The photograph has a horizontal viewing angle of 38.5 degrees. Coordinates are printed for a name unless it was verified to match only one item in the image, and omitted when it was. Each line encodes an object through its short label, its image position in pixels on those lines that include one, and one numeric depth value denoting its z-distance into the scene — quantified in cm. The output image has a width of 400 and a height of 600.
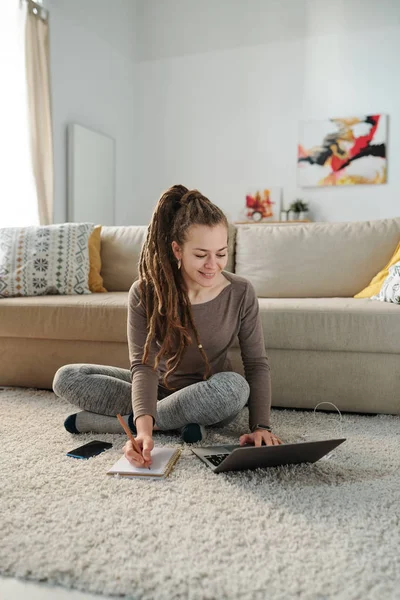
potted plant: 525
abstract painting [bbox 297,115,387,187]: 513
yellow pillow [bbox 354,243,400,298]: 249
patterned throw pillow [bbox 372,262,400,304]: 219
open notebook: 135
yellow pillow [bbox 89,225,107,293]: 295
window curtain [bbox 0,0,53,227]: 401
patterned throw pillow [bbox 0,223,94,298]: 277
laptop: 127
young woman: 150
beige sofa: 205
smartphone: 154
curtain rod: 412
